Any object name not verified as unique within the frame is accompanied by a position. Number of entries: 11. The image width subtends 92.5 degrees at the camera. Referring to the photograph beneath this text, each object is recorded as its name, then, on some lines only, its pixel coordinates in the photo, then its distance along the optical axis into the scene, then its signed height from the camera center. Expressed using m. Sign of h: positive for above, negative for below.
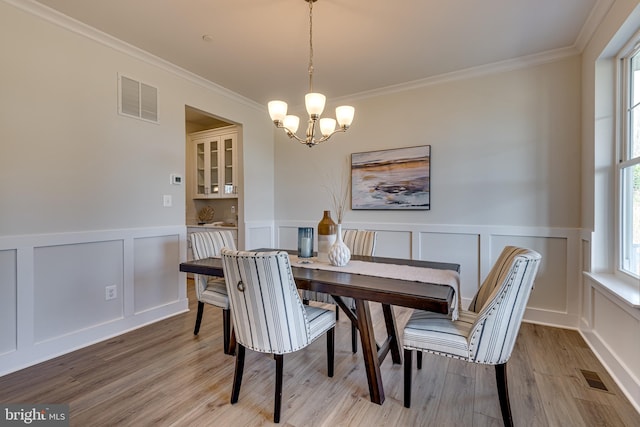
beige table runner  1.75 -0.38
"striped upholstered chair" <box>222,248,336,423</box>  1.50 -0.49
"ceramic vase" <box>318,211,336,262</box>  2.29 -0.20
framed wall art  3.43 +0.39
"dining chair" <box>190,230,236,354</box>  2.38 -0.61
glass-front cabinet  4.65 +0.77
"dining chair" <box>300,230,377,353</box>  2.76 -0.30
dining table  1.51 -0.40
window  2.09 +0.30
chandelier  2.07 +0.69
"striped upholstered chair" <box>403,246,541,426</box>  1.46 -0.64
